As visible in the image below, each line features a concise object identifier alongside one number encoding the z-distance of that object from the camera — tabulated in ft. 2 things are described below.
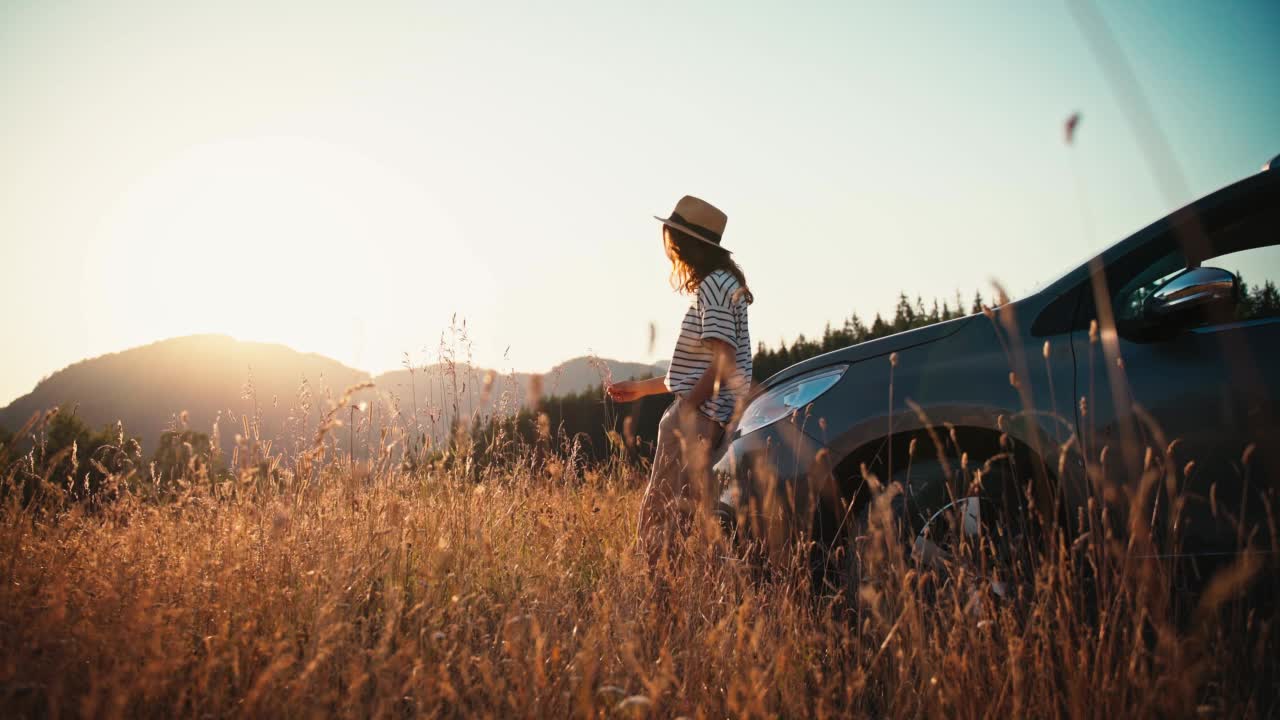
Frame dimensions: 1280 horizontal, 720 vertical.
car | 7.02
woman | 10.00
